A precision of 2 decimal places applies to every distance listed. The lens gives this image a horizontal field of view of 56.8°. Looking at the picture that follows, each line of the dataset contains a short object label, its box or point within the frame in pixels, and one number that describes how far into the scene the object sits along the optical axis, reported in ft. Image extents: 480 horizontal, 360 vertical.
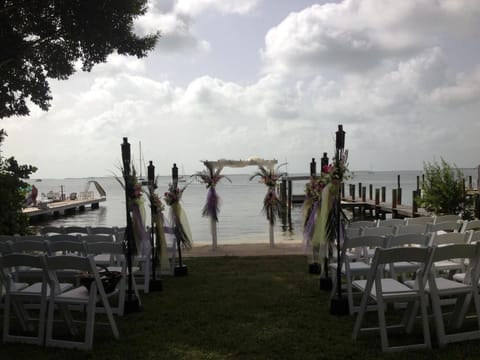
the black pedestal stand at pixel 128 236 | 17.95
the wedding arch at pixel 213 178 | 35.47
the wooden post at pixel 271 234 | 37.06
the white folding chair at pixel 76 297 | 13.26
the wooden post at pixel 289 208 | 74.81
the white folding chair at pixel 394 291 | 12.76
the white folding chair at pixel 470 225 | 20.67
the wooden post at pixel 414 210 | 58.02
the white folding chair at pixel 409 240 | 15.38
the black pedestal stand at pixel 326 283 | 20.71
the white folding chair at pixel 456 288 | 12.98
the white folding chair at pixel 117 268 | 16.29
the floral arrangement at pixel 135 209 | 19.40
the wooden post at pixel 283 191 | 98.32
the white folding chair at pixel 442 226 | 19.81
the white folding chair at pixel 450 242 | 15.40
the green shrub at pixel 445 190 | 33.58
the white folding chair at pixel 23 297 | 13.64
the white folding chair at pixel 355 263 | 15.69
